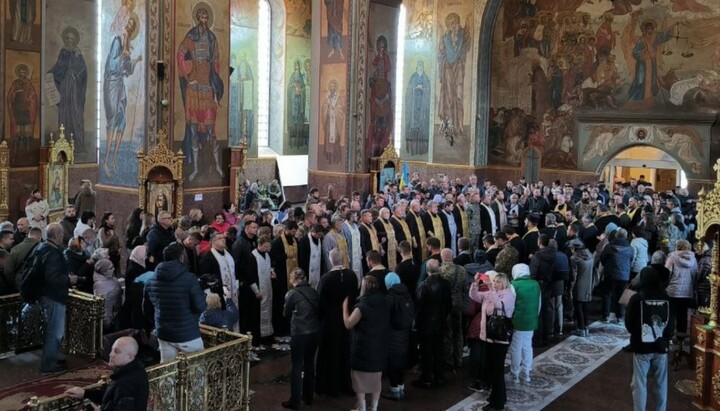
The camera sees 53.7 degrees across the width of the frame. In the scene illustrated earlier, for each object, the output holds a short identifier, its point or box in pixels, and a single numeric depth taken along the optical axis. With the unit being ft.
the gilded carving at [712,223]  29.17
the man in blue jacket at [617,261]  41.60
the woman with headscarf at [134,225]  43.76
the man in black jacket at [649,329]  25.75
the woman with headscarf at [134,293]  29.68
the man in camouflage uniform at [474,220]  54.90
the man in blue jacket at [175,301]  24.34
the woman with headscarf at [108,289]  31.53
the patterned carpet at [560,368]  30.35
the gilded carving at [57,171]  63.32
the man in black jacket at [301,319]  27.48
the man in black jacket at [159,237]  35.29
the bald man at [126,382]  17.72
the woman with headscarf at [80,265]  32.12
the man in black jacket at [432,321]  30.30
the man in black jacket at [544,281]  35.86
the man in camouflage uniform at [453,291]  31.58
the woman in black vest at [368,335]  26.05
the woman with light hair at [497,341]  28.71
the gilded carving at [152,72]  52.95
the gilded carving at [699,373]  29.73
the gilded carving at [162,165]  52.75
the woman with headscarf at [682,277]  36.63
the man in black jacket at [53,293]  28.17
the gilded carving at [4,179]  57.11
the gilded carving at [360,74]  74.54
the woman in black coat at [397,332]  26.63
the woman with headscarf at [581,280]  40.47
